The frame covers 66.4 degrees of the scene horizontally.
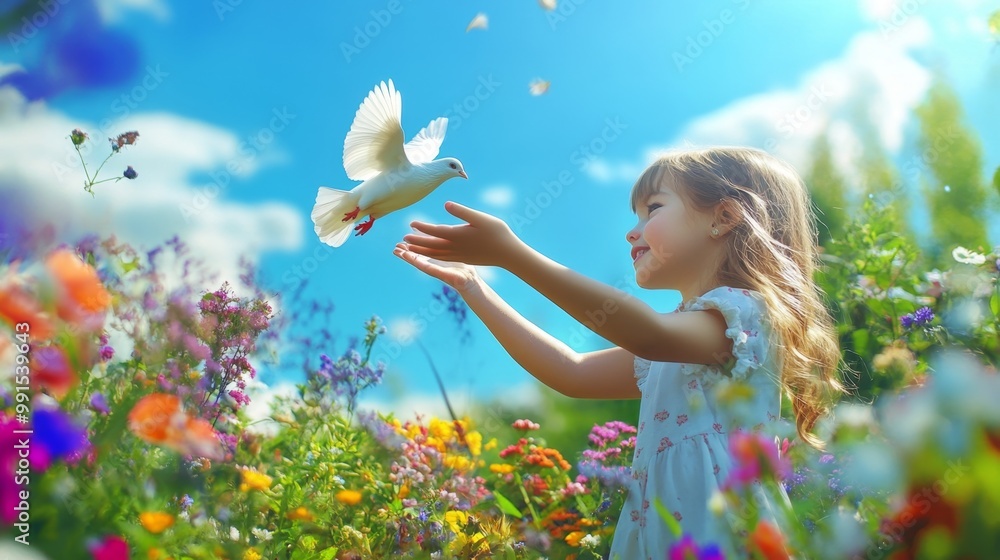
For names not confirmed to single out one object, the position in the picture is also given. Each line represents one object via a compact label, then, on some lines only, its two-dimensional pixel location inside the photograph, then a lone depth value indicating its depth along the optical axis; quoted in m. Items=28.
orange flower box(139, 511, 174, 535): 0.92
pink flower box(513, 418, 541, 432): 2.86
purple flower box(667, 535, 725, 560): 0.66
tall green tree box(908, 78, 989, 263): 9.67
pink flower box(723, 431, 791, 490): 0.58
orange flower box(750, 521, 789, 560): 0.55
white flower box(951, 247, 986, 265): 2.96
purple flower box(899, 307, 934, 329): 2.85
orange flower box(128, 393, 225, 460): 0.75
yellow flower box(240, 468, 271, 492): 1.90
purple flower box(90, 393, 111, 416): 1.20
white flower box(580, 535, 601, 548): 2.21
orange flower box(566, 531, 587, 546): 2.33
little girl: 1.48
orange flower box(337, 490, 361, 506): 2.21
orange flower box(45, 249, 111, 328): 0.74
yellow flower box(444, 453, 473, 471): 2.78
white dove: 1.89
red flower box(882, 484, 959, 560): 0.45
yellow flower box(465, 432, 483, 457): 3.05
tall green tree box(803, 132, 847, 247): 6.95
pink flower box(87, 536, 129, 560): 0.63
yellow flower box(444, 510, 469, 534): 2.15
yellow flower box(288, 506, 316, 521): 2.09
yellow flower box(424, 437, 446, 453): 2.87
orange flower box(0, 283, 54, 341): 0.71
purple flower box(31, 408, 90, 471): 0.71
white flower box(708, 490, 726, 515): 0.60
